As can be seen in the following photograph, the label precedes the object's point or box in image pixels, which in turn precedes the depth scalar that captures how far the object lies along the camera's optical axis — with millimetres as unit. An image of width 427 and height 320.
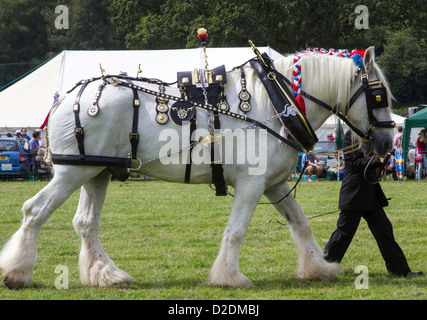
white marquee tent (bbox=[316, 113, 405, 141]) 24359
